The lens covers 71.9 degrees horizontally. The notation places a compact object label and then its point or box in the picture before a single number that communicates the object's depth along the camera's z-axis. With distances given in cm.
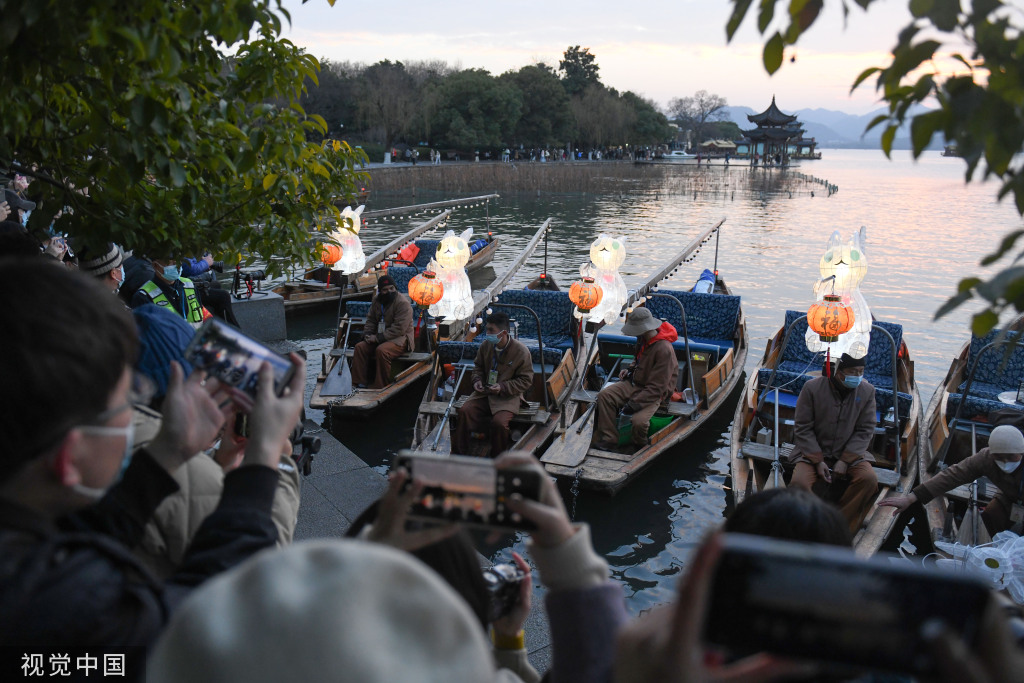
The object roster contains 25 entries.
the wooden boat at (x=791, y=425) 621
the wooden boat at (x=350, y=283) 1502
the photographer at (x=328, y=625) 84
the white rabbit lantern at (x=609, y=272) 934
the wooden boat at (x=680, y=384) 710
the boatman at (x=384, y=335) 980
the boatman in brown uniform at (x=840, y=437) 612
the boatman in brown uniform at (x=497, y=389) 769
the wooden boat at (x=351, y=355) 902
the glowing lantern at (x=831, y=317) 666
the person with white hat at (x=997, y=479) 508
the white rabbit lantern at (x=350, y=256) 1156
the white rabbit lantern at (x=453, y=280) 902
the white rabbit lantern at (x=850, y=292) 729
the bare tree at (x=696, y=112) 10075
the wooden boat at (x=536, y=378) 781
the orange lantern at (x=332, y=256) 1099
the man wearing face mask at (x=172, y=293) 550
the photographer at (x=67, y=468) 112
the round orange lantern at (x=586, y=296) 869
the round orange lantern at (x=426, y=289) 854
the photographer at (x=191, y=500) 176
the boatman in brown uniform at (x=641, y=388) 783
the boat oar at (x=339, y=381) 920
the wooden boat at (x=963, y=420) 570
